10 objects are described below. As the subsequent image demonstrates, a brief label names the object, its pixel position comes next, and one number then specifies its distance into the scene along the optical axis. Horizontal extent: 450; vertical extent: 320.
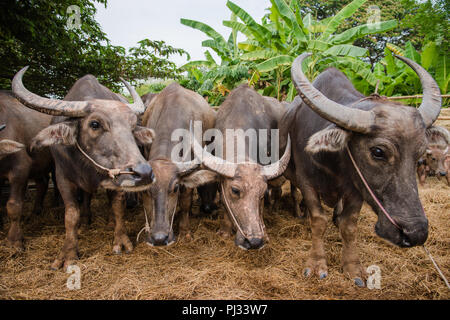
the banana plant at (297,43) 8.46
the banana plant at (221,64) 9.48
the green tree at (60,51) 4.43
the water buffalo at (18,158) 3.52
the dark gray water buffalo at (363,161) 2.12
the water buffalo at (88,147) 2.81
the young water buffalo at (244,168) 2.96
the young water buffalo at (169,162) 3.11
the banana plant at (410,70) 9.09
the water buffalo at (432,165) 6.93
